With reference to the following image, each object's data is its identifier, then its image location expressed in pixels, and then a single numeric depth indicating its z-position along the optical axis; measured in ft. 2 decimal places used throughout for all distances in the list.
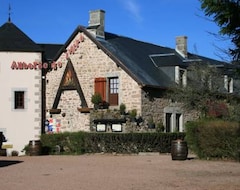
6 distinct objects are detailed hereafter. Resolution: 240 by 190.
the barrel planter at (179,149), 61.52
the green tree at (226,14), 31.09
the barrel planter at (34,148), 79.15
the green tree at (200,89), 90.99
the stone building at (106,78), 86.12
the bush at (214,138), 60.44
